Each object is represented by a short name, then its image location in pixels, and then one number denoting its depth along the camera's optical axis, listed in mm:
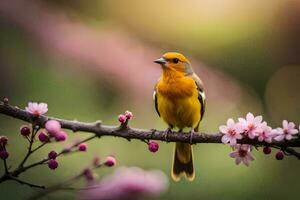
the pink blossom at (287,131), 5012
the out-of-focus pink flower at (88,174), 3800
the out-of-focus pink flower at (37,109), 4957
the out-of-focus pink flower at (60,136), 4359
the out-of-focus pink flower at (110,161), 4439
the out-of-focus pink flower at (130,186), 3025
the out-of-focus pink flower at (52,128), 4414
